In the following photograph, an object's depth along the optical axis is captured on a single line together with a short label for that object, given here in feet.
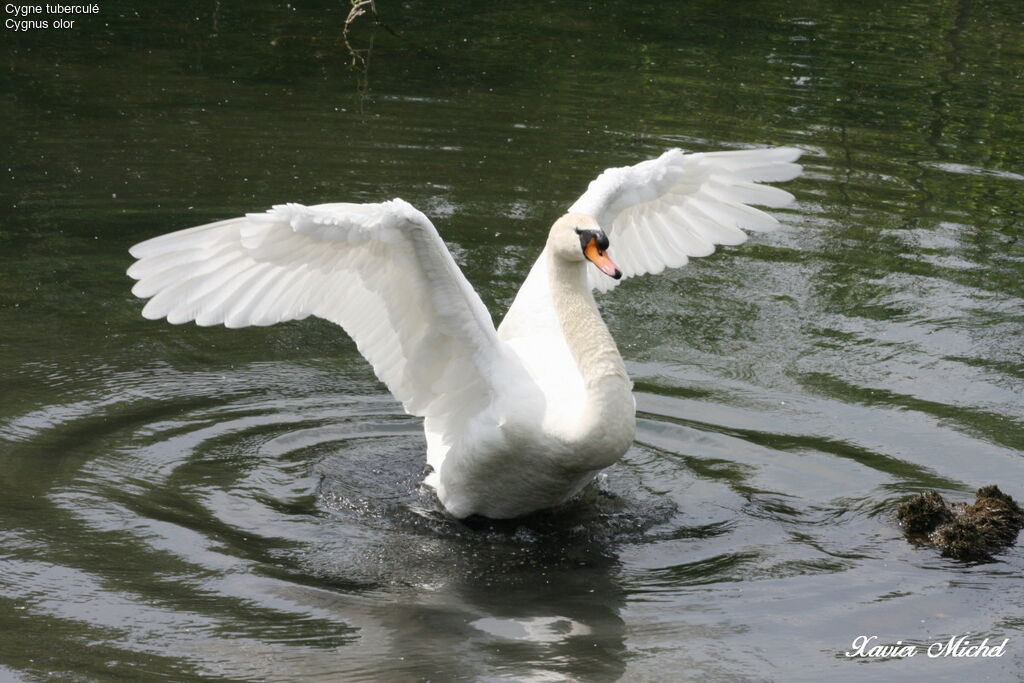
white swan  41.81
